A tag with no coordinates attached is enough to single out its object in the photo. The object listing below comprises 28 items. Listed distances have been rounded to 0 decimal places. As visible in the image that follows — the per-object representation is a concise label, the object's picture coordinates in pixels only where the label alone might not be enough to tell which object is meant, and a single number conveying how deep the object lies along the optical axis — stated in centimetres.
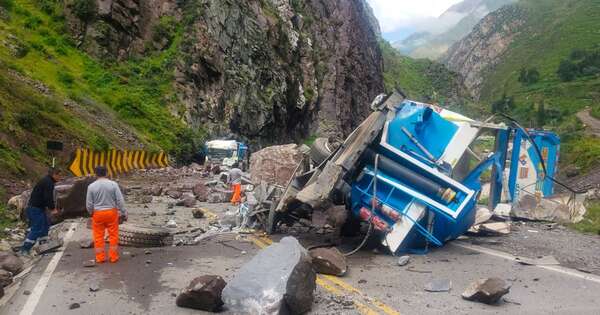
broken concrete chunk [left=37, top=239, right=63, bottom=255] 729
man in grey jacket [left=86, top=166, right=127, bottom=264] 658
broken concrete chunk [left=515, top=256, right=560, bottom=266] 642
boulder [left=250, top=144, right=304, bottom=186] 1270
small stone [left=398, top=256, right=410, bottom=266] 655
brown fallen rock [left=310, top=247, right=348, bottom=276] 596
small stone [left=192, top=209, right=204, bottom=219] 1049
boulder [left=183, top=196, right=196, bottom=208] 1247
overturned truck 707
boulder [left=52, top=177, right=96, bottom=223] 1009
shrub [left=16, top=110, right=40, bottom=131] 1443
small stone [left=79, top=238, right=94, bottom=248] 760
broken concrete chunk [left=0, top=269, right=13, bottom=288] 583
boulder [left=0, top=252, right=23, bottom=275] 637
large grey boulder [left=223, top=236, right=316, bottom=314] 445
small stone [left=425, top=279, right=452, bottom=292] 535
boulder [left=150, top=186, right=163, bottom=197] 1435
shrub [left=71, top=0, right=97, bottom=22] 2625
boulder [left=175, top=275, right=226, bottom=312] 468
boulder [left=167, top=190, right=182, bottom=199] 1397
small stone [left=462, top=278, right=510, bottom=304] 484
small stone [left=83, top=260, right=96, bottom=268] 638
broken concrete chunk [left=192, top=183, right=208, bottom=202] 1419
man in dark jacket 767
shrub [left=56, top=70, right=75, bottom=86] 2195
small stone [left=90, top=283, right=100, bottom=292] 531
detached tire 754
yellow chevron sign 1589
